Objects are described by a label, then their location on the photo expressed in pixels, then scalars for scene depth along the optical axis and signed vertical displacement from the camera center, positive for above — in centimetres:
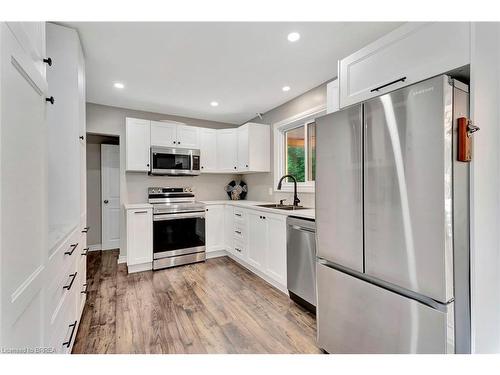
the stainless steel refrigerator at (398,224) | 103 -21
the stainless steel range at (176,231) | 324 -70
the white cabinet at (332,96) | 186 +77
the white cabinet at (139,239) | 307 -75
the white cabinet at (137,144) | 340 +66
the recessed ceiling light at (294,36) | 184 +127
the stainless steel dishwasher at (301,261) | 205 -76
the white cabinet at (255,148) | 372 +65
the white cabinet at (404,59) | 106 +72
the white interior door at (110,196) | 419 -19
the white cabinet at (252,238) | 255 -75
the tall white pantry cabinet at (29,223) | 63 -13
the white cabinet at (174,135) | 358 +88
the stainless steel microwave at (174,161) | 351 +41
